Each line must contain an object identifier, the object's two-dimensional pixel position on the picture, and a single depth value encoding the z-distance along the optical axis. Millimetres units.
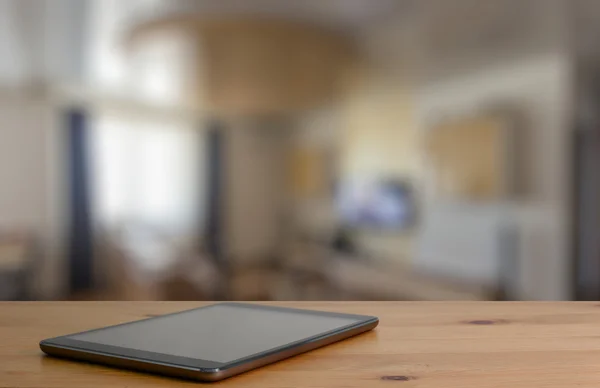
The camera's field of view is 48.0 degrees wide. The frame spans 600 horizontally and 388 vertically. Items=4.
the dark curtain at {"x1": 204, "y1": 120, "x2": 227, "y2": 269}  8031
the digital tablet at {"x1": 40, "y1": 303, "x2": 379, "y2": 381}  333
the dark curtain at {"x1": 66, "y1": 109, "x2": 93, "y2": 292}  6625
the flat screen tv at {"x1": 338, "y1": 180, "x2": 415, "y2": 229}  5453
